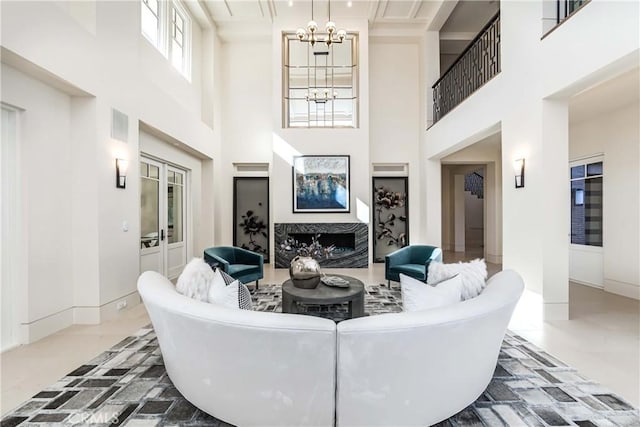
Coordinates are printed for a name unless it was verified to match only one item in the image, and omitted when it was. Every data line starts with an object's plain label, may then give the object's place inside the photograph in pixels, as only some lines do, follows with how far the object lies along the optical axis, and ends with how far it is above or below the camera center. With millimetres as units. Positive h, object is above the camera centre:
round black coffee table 2992 -886
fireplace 6895 -625
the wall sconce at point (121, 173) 3842 +514
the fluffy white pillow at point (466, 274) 2271 -532
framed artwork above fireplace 6910 +642
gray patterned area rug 1823 -1290
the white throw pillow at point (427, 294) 2061 -600
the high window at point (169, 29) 4820 +3268
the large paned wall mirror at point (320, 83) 7117 +3266
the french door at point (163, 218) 4965 -117
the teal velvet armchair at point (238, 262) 4445 -833
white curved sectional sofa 1438 -775
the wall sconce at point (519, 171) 3820 +490
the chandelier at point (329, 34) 4887 +3054
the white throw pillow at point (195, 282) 2191 -541
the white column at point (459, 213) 10016 -121
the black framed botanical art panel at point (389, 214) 7578 -103
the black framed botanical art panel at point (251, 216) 7738 -134
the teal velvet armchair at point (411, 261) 4488 -865
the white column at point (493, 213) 7824 -102
